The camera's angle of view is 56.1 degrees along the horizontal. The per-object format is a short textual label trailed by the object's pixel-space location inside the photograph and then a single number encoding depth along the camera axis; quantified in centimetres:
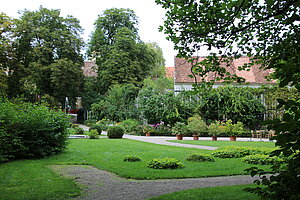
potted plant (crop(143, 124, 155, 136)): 2108
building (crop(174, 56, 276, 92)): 2981
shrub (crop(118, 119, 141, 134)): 2282
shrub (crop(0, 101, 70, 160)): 864
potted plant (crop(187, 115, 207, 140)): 1823
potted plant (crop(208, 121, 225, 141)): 1729
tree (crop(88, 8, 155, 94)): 3189
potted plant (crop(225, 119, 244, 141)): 1748
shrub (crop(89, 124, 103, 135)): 1997
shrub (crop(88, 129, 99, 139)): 1648
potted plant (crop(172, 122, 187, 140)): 1797
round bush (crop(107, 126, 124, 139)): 1731
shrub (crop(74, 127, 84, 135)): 1982
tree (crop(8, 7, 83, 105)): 2864
